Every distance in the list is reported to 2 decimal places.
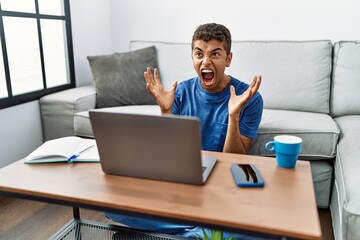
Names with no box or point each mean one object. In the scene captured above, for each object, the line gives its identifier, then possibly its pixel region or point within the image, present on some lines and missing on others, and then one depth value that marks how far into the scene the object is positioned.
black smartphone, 0.93
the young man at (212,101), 1.32
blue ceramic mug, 1.01
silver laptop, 0.85
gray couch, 1.93
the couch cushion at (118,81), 2.50
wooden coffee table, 0.77
